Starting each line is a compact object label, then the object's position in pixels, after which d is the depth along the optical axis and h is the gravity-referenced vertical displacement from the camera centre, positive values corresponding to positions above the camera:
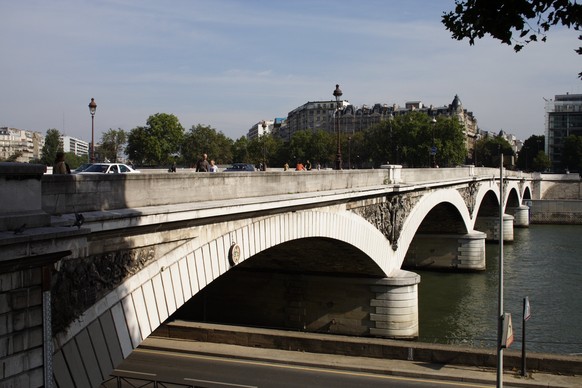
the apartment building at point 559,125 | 165.00 +12.08
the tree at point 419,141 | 108.88 +5.35
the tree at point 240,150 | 119.88 +4.22
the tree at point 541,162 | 145.88 +2.34
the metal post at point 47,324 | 7.36 -1.73
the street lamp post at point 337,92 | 25.96 +3.23
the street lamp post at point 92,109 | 25.78 +2.53
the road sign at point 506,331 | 14.33 -3.55
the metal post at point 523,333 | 18.66 -4.58
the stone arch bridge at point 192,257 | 7.36 -1.57
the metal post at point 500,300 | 13.84 -2.86
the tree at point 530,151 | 159.90 +5.43
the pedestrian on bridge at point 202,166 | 19.34 +0.20
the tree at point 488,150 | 151.96 +5.43
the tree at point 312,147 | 121.50 +4.79
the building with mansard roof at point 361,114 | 179.00 +16.70
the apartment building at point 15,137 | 160.59 +9.81
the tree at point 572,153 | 137.50 +4.15
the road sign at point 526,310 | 18.67 -3.96
